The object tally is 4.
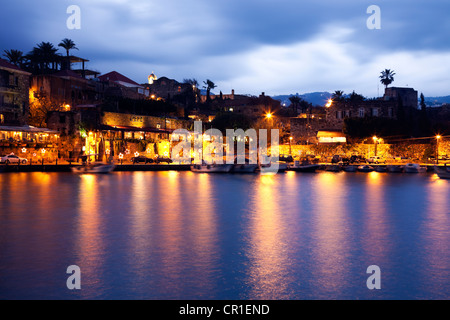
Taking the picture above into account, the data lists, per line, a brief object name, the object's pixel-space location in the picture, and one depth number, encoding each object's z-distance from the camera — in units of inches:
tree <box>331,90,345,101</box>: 3769.9
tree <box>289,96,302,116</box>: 4145.9
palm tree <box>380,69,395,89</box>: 3619.6
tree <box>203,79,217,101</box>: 4019.2
